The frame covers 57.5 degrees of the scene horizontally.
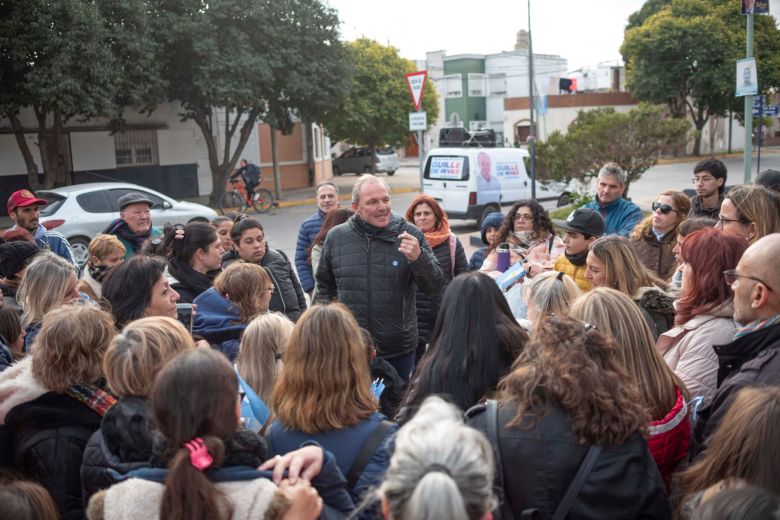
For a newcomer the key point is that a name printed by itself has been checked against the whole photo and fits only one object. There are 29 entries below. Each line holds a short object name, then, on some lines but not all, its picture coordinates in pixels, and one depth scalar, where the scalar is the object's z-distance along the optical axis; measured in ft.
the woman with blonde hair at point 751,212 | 15.90
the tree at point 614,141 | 54.65
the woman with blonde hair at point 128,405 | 8.61
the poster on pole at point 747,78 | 37.19
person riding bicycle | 76.69
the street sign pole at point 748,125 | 38.40
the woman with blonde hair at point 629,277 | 13.85
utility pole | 55.23
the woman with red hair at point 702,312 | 11.23
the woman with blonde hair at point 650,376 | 9.46
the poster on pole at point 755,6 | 35.92
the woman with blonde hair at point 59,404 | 9.63
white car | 46.06
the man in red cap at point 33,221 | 22.00
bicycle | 75.20
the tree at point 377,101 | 104.12
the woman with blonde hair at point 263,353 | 11.26
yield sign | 46.06
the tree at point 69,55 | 55.98
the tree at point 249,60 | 67.62
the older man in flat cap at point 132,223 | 21.74
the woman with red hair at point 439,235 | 19.97
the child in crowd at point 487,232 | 21.47
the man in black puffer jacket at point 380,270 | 16.14
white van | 57.21
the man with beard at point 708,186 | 21.63
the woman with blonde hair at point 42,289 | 13.61
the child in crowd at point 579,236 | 17.35
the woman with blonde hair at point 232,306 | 14.39
